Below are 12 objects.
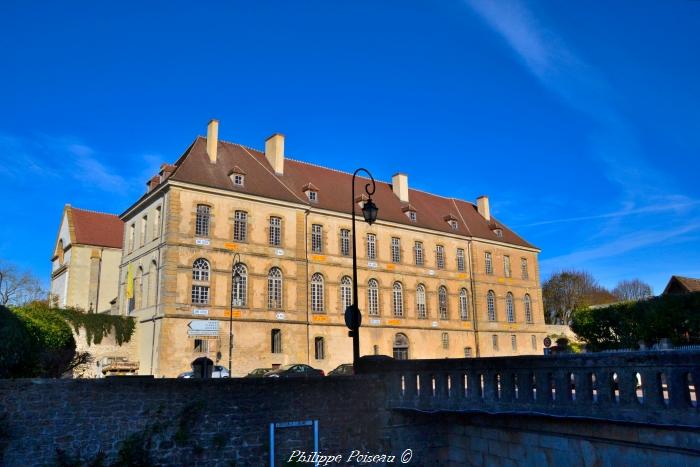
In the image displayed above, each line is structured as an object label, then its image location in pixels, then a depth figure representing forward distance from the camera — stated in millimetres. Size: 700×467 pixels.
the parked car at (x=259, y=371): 29897
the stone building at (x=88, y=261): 45812
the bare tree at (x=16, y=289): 56331
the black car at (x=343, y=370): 30739
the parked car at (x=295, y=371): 27741
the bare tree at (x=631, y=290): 86625
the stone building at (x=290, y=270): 31984
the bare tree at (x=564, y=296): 76688
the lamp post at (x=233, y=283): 31891
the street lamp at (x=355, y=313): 15141
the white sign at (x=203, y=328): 31125
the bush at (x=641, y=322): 34688
